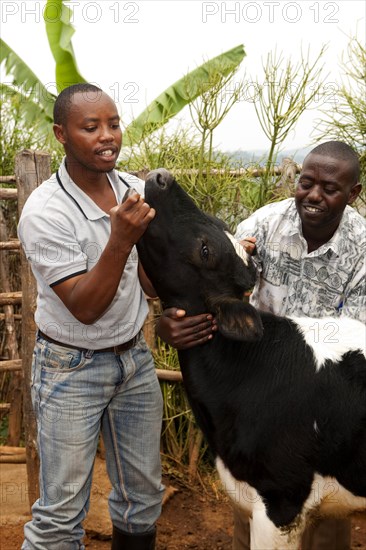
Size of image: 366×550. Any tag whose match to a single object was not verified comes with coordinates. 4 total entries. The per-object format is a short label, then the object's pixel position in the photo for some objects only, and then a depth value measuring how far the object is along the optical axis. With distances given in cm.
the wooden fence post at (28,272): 441
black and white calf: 286
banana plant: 850
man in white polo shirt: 269
